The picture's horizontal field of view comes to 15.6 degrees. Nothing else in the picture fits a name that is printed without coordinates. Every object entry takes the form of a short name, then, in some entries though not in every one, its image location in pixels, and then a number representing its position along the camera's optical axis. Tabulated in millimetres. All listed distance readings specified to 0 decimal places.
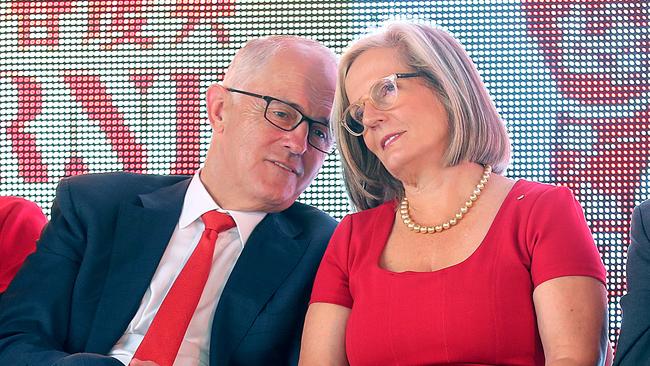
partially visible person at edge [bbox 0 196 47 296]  3369
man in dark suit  3223
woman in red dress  3003
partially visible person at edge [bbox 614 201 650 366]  2917
